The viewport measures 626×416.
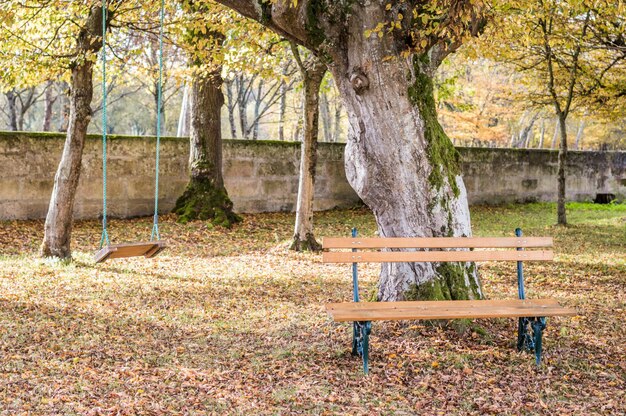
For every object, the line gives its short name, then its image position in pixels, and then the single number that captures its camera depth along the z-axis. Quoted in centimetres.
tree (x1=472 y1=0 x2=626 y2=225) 1281
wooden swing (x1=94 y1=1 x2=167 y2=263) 673
